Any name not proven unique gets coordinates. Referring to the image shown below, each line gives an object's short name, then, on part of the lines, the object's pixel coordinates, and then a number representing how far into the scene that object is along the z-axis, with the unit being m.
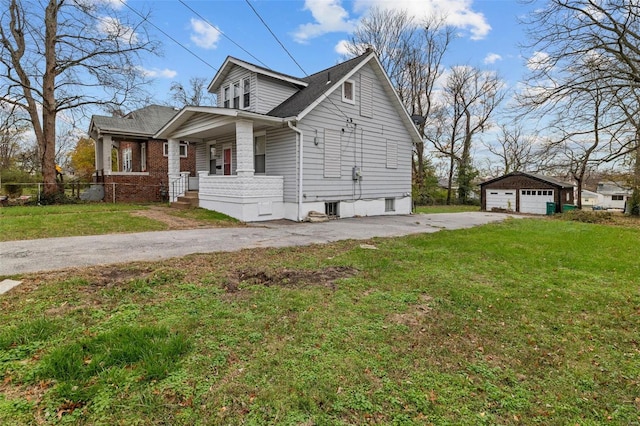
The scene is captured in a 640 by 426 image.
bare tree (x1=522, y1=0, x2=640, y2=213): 12.56
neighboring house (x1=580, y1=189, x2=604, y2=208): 62.86
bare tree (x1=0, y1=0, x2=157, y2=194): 14.99
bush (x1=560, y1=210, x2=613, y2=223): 15.81
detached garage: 23.44
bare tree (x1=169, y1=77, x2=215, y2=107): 32.06
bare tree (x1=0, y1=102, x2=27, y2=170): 31.80
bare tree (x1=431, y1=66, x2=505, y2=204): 31.58
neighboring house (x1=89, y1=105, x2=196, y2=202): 17.77
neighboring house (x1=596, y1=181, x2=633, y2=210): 58.82
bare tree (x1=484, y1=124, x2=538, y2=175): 36.69
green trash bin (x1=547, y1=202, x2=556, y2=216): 22.78
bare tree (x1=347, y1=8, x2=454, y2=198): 28.33
